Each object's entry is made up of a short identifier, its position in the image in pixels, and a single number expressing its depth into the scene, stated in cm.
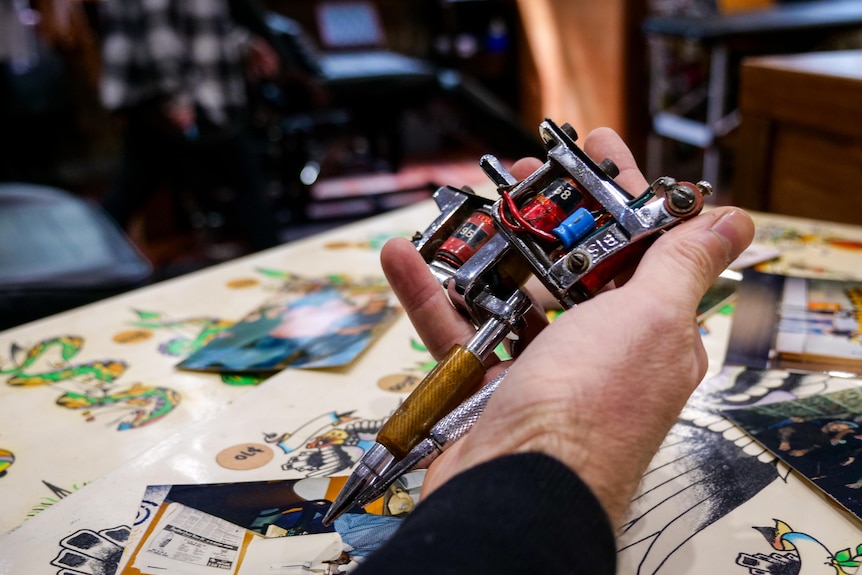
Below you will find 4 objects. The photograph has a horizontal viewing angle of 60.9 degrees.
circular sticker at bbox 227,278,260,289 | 98
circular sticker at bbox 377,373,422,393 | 70
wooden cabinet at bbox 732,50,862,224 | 119
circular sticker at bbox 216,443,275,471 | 60
